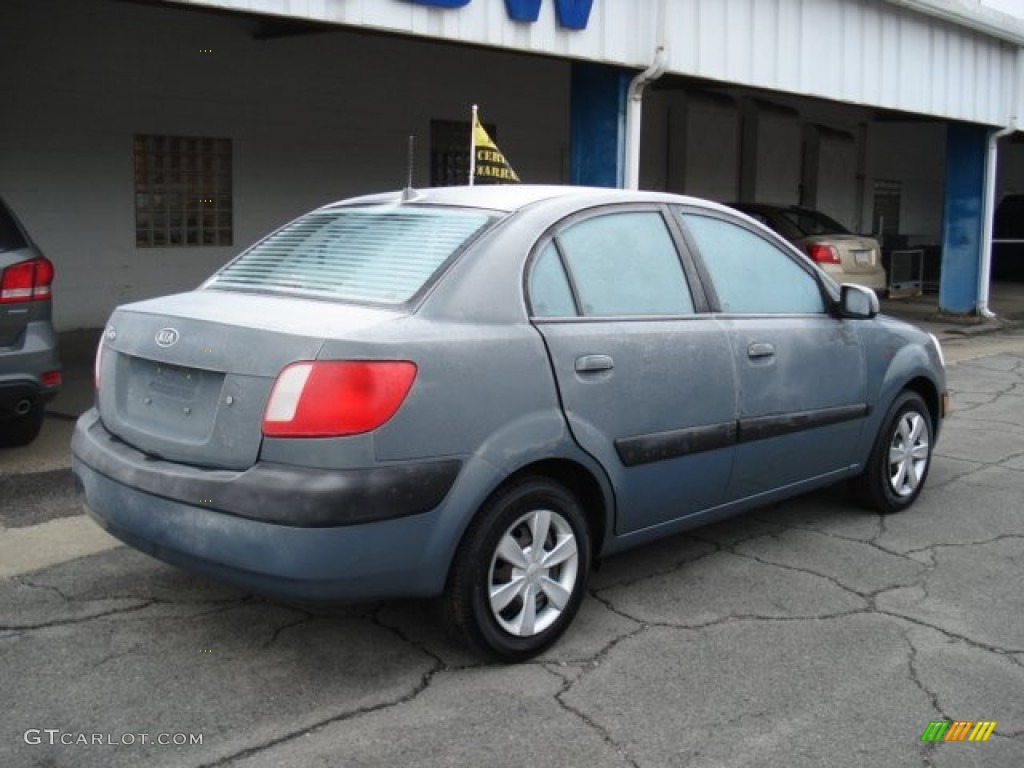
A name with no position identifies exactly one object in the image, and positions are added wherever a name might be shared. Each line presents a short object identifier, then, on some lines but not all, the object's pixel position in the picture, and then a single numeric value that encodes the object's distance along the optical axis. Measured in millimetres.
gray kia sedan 3268
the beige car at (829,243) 13836
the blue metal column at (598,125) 9180
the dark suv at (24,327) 5734
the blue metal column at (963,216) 15648
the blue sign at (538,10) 7363
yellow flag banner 6828
